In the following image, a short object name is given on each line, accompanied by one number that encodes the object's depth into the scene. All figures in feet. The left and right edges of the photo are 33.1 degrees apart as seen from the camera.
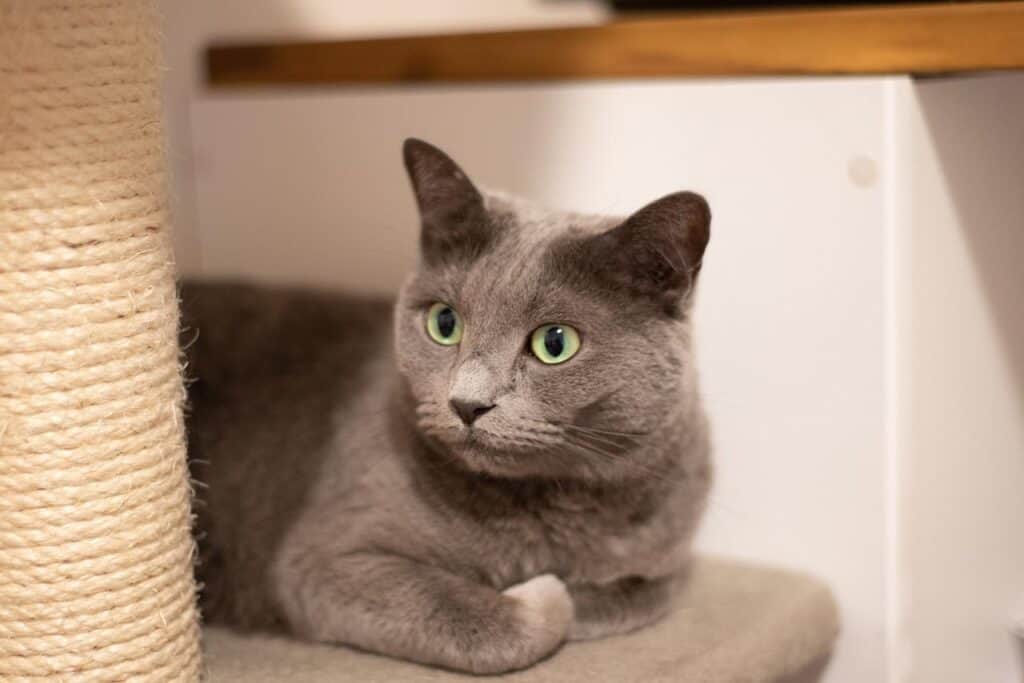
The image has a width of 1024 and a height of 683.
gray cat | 1.97
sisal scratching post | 1.75
